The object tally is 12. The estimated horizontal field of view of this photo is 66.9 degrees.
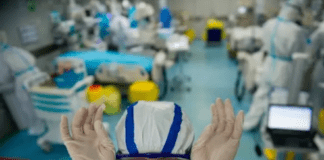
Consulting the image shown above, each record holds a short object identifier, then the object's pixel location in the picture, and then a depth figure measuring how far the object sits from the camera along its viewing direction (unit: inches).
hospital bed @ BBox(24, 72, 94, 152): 113.5
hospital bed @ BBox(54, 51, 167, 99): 168.1
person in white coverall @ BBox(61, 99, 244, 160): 38.0
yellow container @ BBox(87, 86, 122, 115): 157.2
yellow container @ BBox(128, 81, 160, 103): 161.8
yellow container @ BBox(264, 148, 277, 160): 114.5
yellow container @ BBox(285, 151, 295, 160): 102.4
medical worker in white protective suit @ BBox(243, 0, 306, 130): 112.3
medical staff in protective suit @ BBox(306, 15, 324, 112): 127.8
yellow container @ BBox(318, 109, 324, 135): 107.1
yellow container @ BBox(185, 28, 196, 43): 349.8
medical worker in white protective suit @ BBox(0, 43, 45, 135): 134.9
